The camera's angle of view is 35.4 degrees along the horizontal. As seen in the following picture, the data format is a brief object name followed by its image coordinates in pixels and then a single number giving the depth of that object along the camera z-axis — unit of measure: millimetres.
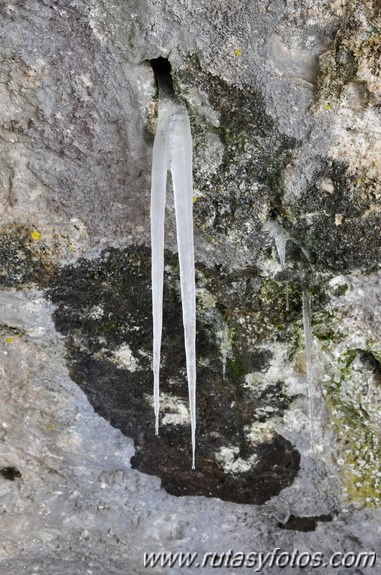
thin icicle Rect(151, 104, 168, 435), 1793
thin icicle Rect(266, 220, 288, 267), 1949
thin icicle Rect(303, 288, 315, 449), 2096
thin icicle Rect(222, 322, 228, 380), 2225
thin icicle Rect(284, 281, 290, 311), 2104
